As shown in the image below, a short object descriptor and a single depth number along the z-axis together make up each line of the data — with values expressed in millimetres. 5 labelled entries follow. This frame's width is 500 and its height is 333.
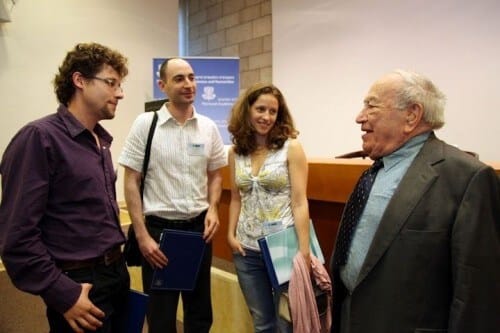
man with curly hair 1164
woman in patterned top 1803
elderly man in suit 1076
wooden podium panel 1909
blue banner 4750
